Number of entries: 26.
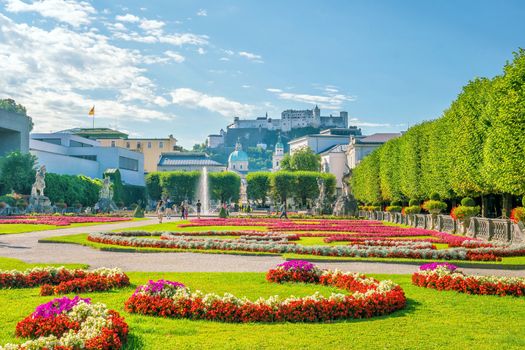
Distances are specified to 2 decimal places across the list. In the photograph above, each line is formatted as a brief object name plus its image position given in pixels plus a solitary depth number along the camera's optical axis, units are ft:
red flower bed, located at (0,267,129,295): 39.55
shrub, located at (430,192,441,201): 135.85
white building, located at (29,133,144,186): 304.30
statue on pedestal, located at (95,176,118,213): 240.12
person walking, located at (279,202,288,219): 188.93
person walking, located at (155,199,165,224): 143.74
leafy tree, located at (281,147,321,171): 439.47
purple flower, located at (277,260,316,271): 44.34
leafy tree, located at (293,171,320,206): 314.14
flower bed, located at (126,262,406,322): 30.83
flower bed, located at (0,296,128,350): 23.02
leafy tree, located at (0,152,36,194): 228.84
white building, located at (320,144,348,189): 461.78
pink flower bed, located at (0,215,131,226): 133.28
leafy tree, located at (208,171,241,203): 326.65
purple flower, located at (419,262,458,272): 44.19
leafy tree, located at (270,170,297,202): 313.73
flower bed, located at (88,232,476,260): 63.52
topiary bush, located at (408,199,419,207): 152.76
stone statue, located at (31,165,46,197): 204.95
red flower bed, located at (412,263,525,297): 39.42
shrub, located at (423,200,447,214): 117.70
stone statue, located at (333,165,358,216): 209.36
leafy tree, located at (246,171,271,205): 328.08
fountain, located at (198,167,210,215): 312.21
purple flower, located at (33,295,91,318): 27.25
